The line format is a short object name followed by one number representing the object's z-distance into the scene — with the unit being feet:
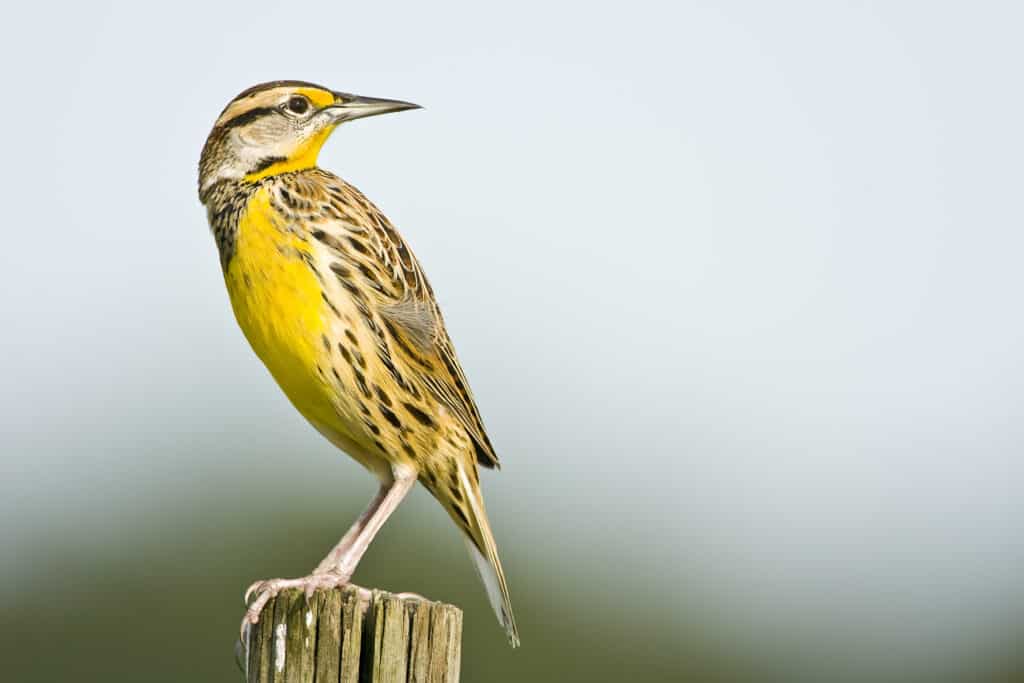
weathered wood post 30.14
